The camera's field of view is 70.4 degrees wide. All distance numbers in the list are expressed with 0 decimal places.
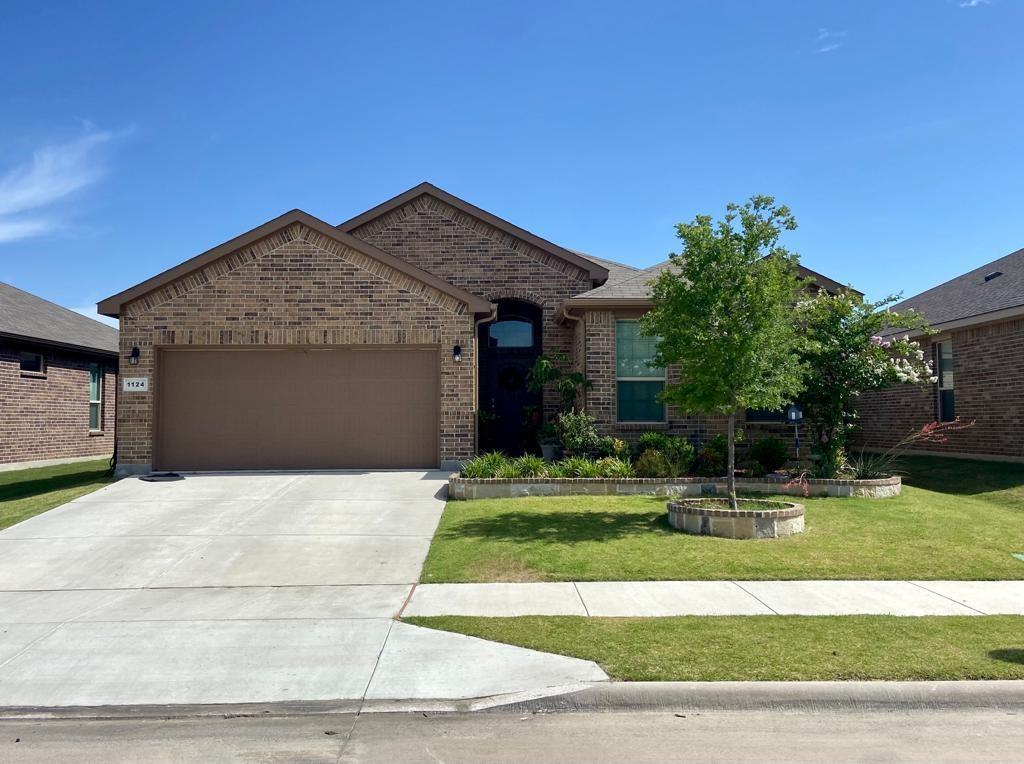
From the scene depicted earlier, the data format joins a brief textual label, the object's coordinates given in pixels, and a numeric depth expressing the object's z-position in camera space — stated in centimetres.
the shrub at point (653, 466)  1233
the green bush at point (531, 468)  1216
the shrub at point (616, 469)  1219
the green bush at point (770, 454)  1291
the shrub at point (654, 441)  1333
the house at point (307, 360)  1398
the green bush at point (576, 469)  1216
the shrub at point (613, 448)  1345
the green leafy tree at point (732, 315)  957
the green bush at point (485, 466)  1200
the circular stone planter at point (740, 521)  926
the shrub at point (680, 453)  1276
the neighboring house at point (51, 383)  1788
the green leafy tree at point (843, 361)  1220
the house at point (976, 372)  1420
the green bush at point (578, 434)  1353
